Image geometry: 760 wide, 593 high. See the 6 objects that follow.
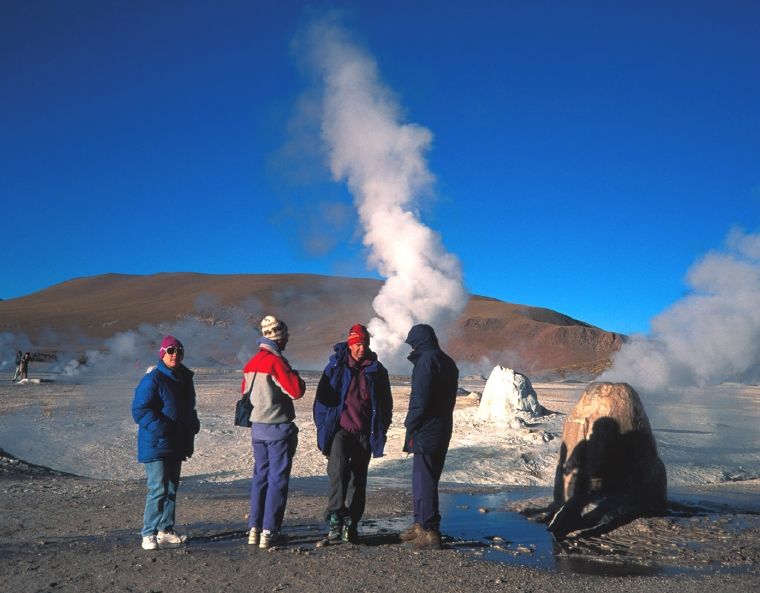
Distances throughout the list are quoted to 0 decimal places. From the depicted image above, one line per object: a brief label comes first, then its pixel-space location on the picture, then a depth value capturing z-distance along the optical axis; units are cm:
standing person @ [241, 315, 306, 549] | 589
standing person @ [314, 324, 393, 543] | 602
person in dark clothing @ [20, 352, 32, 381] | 3591
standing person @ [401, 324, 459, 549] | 600
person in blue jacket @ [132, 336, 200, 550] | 586
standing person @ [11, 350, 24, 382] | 3672
